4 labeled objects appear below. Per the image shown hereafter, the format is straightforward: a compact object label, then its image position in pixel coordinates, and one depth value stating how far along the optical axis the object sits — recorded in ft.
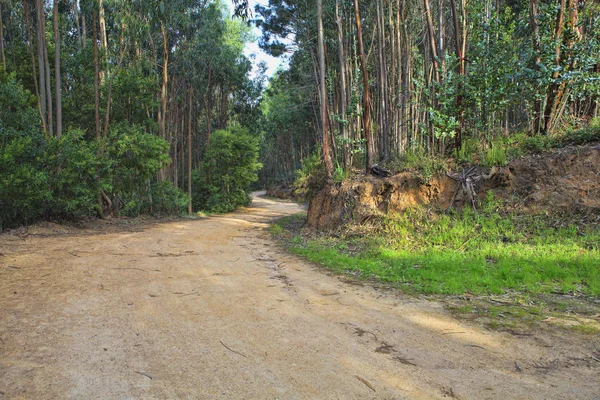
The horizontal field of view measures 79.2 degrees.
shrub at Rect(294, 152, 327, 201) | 47.14
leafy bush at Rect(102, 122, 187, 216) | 46.83
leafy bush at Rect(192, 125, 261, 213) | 82.33
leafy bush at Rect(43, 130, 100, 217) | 34.94
